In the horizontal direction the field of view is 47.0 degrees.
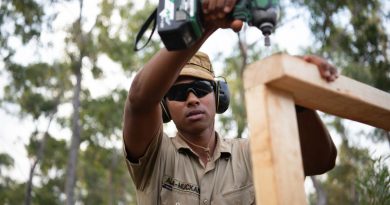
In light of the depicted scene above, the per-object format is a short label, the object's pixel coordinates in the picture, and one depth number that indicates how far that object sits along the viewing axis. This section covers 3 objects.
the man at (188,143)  1.81
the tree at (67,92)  13.38
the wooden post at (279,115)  1.15
